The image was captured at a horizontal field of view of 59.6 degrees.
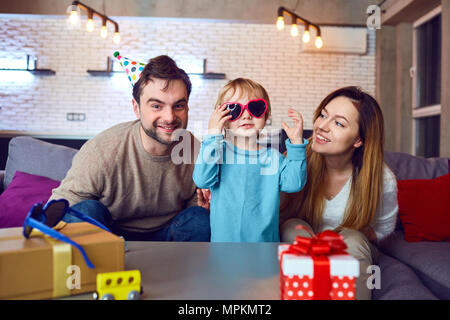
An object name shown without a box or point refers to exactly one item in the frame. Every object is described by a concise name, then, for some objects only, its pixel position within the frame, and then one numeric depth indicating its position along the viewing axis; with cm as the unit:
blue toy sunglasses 84
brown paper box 78
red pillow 203
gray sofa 132
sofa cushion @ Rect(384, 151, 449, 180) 236
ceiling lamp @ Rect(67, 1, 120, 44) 454
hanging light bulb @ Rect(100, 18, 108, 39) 516
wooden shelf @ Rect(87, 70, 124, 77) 658
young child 146
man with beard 175
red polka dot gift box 77
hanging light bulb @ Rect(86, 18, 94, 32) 484
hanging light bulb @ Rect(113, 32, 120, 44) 554
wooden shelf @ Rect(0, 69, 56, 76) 656
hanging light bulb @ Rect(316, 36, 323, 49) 535
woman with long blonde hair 165
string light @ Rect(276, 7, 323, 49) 481
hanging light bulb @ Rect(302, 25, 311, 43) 525
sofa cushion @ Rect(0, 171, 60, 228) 189
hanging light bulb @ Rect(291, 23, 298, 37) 496
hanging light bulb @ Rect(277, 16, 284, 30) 480
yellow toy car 79
